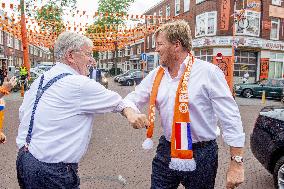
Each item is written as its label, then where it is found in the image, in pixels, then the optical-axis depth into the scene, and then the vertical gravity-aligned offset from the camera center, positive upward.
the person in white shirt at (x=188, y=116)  2.39 -0.33
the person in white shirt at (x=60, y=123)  2.10 -0.34
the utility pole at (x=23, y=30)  17.80 +2.07
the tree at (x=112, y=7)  46.19 +8.67
